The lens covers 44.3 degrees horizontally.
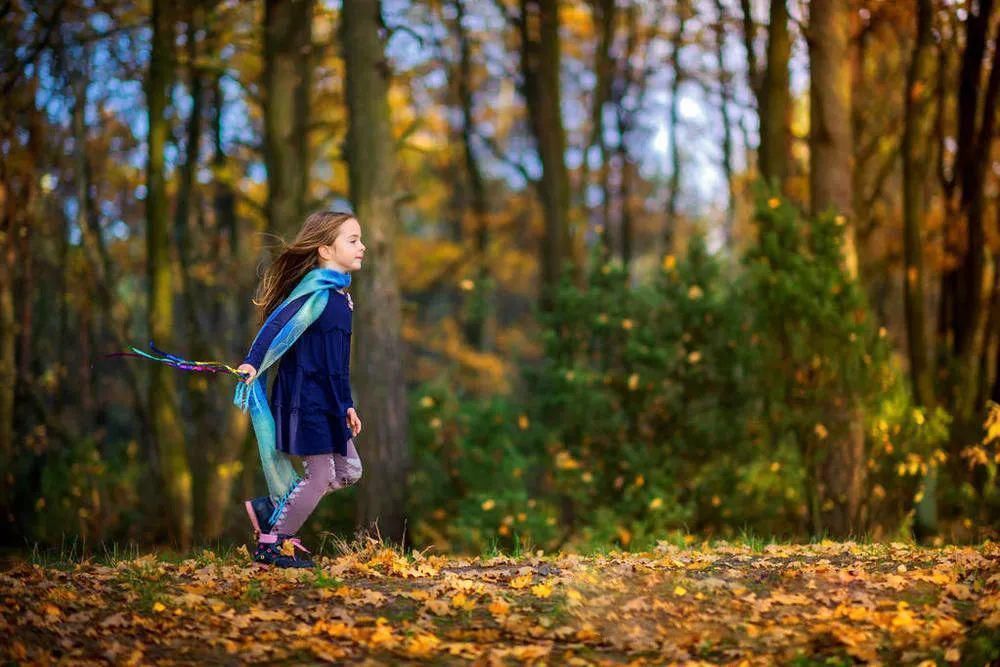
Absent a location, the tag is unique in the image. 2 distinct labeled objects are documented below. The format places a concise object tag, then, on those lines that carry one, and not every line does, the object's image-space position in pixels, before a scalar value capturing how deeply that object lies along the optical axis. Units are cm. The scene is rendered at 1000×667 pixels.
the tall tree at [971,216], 1342
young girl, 679
